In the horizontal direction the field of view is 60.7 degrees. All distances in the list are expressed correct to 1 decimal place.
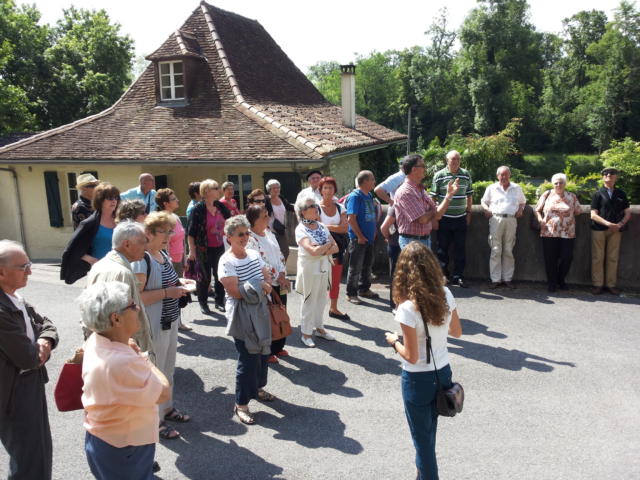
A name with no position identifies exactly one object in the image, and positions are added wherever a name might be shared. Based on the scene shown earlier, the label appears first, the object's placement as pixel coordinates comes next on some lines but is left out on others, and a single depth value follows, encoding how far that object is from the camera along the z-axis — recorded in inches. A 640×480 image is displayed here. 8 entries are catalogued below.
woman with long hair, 139.2
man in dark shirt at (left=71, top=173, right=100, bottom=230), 261.9
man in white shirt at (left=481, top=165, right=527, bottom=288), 350.6
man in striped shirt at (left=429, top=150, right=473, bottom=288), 346.3
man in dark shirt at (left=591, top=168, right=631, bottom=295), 330.0
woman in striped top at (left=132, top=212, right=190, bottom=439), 171.5
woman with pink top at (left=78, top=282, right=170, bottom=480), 113.2
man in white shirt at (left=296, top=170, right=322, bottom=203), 332.2
